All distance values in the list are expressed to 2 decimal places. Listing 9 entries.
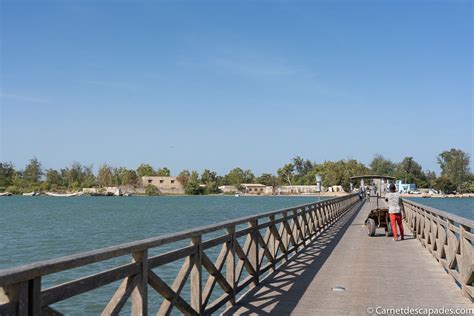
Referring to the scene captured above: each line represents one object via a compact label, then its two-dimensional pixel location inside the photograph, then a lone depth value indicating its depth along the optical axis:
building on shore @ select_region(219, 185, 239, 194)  197.00
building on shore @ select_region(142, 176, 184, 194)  194.50
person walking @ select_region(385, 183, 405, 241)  15.33
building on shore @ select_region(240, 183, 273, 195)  196.12
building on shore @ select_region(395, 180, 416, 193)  141.25
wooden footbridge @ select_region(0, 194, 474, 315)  3.95
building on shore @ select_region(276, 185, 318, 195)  178.20
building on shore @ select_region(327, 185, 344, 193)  154.50
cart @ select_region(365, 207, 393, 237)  17.52
